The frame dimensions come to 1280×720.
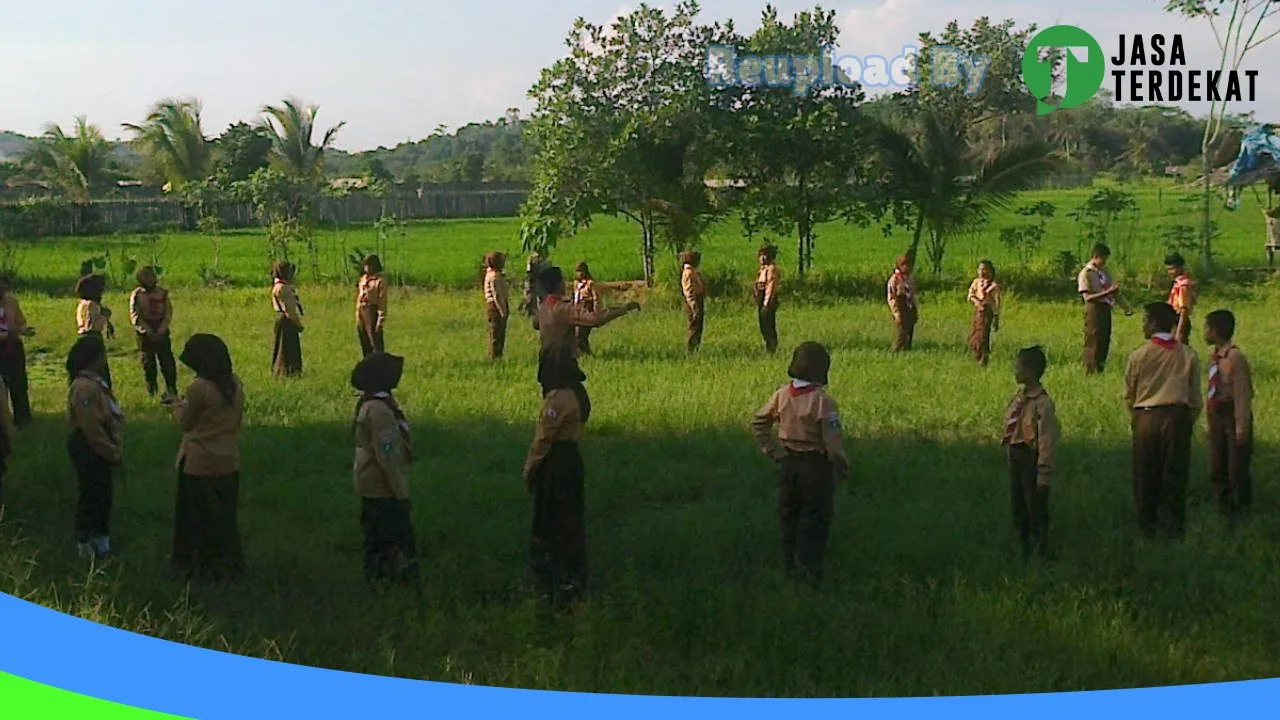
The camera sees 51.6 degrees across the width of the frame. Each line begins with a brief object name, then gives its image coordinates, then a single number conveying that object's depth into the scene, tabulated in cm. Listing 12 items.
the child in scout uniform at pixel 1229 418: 573
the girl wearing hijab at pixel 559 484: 477
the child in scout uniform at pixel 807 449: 491
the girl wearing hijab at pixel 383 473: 485
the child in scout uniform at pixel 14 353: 748
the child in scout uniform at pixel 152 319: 827
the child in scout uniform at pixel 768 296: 983
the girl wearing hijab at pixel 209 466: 506
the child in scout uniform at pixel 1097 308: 926
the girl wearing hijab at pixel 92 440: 540
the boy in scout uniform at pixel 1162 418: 555
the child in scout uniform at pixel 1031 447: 523
